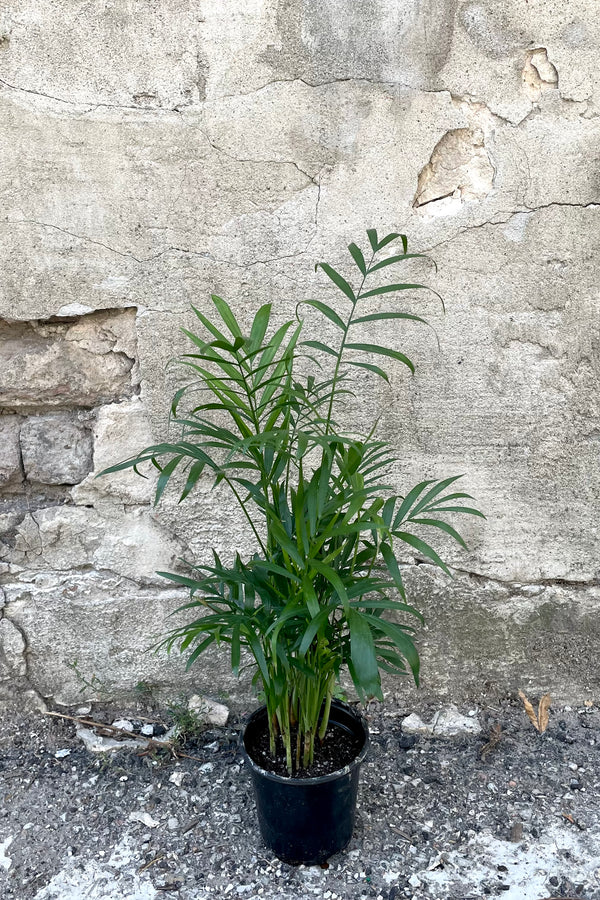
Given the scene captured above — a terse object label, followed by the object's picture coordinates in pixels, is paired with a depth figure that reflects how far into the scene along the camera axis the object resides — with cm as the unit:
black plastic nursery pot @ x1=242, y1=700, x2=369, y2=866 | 161
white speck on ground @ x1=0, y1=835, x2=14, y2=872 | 171
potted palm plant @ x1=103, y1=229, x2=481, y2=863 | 143
